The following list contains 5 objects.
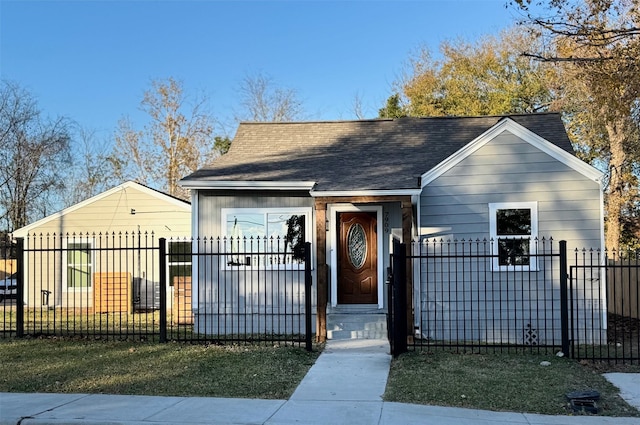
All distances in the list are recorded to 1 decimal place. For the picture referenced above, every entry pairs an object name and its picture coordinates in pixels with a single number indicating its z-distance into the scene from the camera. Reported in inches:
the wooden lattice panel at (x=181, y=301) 518.9
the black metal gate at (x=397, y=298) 353.1
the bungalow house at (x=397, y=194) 429.4
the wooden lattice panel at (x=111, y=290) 621.3
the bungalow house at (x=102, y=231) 679.7
